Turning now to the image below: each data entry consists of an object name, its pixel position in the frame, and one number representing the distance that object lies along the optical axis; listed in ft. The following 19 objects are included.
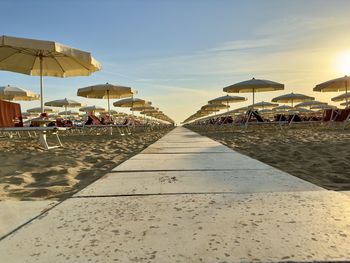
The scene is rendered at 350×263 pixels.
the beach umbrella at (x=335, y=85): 44.68
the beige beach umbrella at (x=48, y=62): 20.61
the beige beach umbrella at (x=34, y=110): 84.43
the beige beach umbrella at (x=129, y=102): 59.50
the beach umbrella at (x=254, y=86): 41.04
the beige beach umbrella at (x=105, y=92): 39.89
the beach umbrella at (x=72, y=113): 106.35
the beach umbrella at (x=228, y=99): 65.16
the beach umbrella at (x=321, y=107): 102.73
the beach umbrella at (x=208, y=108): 79.42
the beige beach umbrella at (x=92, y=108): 81.18
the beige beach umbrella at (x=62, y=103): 60.44
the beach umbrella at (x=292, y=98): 63.54
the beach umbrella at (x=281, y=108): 104.67
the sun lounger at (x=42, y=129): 18.15
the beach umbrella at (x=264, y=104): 89.76
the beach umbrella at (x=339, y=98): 71.40
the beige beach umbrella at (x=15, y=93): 38.78
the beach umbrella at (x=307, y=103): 87.59
